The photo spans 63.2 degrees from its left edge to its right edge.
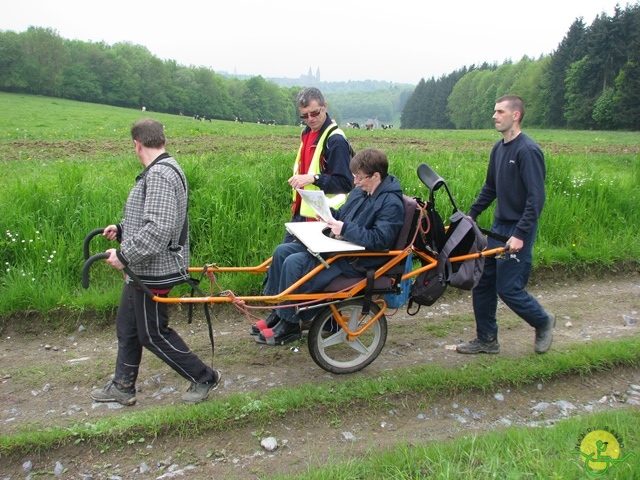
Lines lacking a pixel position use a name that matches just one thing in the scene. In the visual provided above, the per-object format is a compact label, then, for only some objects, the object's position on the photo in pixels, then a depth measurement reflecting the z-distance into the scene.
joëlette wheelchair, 4.07
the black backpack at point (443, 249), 4.38
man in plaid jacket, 3.58
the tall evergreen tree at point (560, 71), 63.53
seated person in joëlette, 4.04
